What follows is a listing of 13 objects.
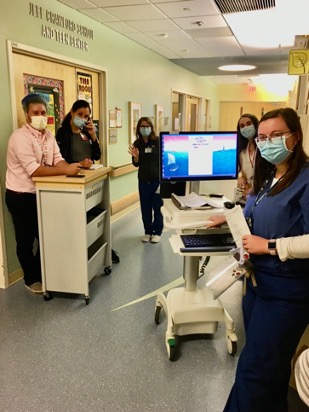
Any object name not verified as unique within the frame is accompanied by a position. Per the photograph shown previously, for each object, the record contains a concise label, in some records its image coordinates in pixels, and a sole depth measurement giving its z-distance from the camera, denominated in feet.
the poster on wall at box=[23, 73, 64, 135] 11.12
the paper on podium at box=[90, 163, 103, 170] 10.46
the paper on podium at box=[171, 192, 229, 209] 7.28
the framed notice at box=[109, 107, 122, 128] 16.21
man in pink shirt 9.35
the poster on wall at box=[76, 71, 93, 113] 13.73
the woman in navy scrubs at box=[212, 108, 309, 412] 4.66
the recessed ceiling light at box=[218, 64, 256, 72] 24.21
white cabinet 9.08
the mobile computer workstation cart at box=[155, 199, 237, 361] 7.00
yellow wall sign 8.45
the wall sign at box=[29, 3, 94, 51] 11.05
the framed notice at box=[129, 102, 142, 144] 18.34
